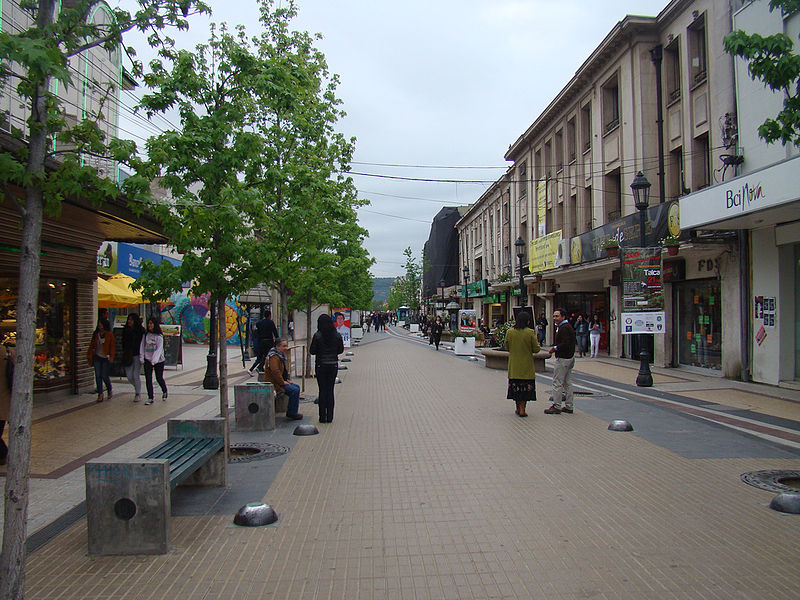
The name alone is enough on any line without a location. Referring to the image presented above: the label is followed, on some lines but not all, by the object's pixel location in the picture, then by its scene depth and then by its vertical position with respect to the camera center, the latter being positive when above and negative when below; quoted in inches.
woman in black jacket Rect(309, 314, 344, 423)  399.5 -29.1
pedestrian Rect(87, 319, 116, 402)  471.2 -23.8
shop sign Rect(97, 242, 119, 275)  772.6 +80.1
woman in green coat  414.3 -31.5
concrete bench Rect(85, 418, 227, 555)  178.4 -53.6
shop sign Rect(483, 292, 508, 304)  1774.1 +58.1
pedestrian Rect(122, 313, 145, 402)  477.1 -20.4
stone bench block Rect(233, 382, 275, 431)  370.0 -53.1
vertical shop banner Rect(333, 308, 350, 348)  1058.7 -12.3
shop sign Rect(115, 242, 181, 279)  811.0 +80.9
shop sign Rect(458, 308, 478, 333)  1378.0 -8.4
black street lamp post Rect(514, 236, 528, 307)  1061.0 +118.2
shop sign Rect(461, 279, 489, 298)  1903.3 +93.0
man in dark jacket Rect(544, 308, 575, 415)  431.8 -33.4
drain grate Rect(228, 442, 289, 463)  304.2 -67.8
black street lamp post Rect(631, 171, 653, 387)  587.7 +99.6
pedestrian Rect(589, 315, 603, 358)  969.5 -31.3
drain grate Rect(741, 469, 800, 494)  245.8 -69.0
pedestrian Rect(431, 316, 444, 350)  1294.3 -24.9
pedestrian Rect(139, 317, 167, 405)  481.1 -24.0
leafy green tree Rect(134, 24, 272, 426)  277.3 +76.5
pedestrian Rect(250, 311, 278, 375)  620.4 -14.7
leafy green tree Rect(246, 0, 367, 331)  317.1 +117.6
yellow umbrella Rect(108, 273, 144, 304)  701.9 +46.1
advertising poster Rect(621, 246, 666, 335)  597.3 +22.3
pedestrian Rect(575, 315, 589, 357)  1020.5 -31.2
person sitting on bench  405.1 -37.5
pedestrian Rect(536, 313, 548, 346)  1169.9 -20.1
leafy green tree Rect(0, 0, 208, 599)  134.3 +36.8
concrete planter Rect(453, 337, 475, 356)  1076.5 -50.9
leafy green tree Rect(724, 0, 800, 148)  279.3 +116.3
